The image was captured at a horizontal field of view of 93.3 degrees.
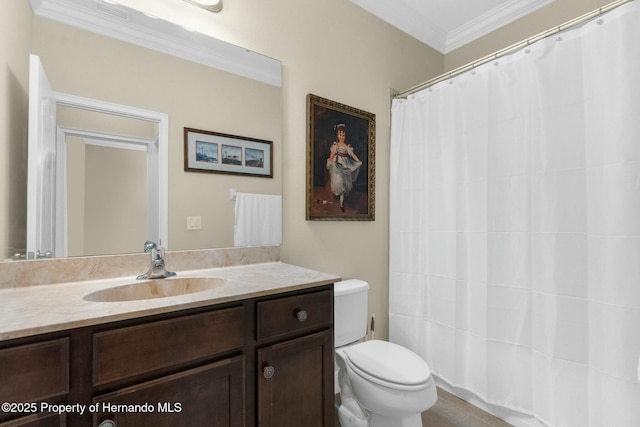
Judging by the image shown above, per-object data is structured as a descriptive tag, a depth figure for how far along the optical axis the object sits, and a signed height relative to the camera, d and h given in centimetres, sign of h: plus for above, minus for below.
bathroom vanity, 70 -39
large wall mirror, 117 +60
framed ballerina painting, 179 +36
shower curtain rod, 130 +89
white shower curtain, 128 -5
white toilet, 130 -71
